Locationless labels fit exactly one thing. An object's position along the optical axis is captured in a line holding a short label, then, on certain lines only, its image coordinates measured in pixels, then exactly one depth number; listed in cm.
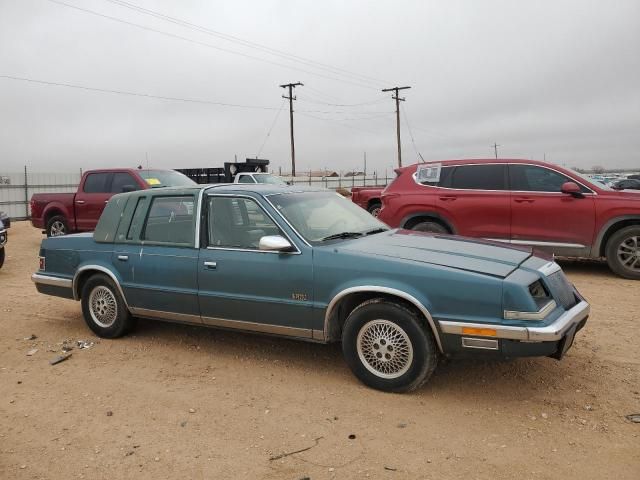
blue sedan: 373
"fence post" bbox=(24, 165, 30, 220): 2202
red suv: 798
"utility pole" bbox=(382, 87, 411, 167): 4497
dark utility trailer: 2425
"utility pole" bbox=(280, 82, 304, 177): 4093
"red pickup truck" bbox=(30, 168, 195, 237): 1176
